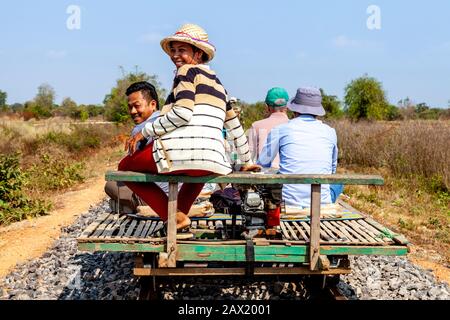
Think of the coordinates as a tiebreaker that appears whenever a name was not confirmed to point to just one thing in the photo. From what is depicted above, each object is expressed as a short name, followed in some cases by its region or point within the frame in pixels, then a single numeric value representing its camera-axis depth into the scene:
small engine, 3.73
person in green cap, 5.79
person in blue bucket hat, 4.32
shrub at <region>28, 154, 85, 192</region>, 11.38
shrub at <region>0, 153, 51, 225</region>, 8.40
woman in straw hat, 3.25
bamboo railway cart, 3.29
